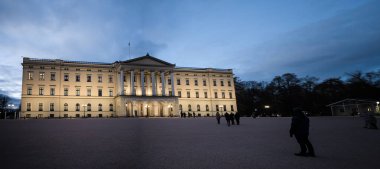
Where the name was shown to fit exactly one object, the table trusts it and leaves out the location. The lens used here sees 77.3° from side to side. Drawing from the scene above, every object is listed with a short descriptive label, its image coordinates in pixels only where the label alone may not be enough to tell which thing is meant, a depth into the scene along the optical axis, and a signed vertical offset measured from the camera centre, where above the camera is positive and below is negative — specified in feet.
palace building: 167.12 +20.92
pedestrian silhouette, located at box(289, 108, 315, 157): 20.38 -2.00
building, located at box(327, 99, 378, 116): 123.03 -1.97
